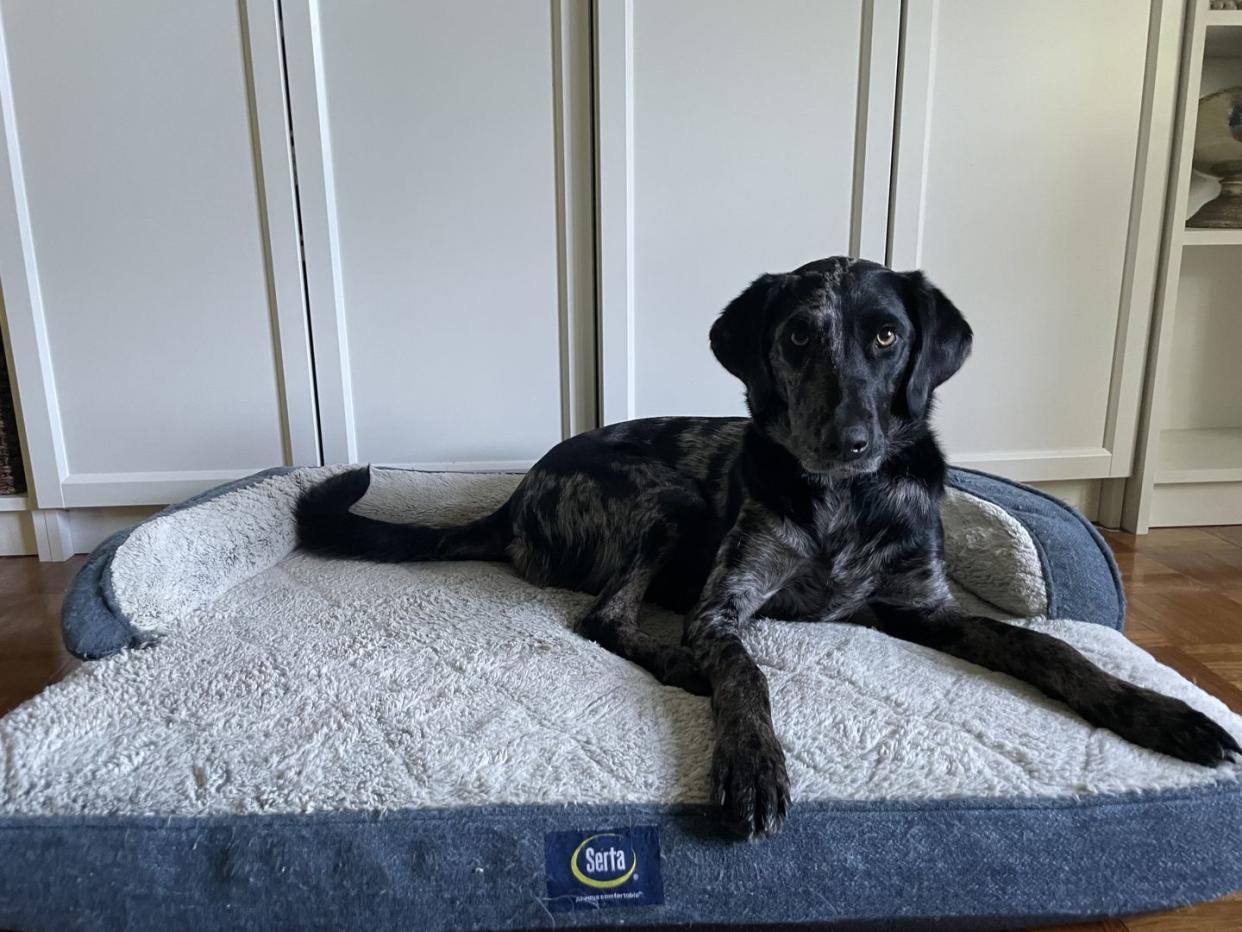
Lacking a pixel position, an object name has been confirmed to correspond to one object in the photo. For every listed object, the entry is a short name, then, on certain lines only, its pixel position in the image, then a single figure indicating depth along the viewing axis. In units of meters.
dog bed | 0.93
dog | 1.23
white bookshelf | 2.35
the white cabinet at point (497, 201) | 2.14
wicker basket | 2.33
